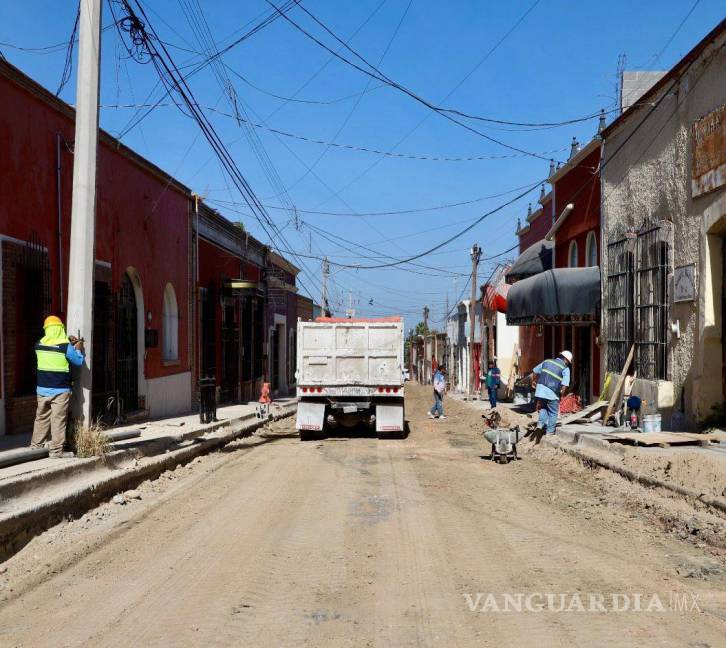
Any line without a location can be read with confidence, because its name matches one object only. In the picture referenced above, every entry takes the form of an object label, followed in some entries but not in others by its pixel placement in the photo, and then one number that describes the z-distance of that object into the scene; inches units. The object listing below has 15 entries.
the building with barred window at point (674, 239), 477.1
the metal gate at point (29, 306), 467.8
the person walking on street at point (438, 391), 834.8
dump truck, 615.8
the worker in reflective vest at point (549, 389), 553.0
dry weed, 363.9
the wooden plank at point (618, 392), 605.0
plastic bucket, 496.7
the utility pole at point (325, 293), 1822.8
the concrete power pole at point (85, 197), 370.7
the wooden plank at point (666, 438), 435.5
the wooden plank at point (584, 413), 620.7
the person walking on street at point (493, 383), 914.1
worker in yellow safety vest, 357.7
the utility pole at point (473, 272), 1331.2
